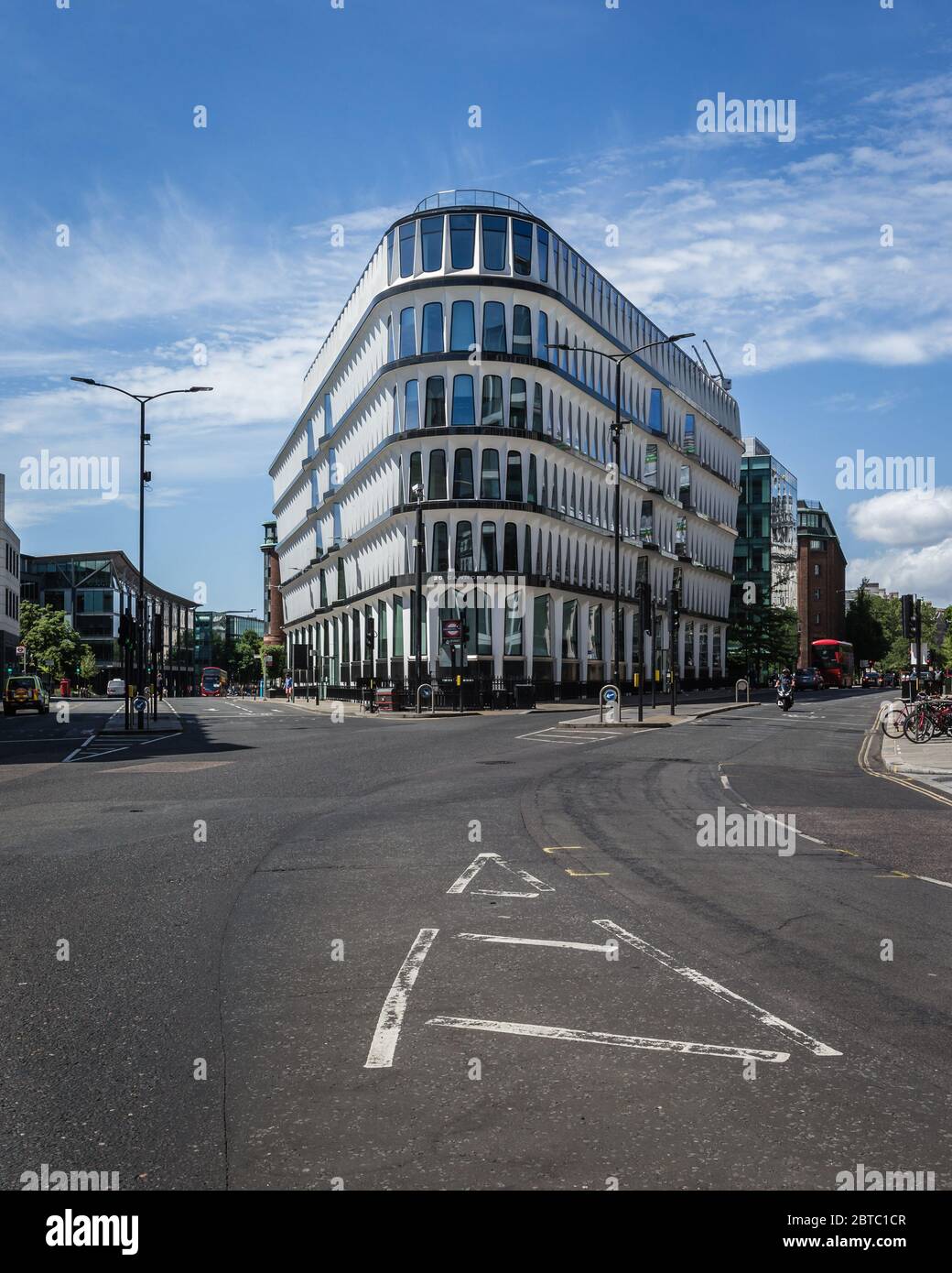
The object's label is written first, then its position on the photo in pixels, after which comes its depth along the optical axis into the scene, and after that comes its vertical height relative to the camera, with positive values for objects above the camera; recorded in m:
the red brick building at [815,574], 155.75 +11.53
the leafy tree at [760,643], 104.31 +1.47
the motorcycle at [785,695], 44.87 -1.41
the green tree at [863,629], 173.00 +4.43
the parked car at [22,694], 55.56 -1.58
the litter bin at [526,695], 55.59 -1.71
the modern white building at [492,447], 58.56 +11.73
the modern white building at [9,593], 91.94 +5.78
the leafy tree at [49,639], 107.94 +2.11
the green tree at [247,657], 192.75 +0.70
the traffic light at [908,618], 30.27 +1.07
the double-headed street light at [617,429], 37.55 +7.59
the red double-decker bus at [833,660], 94.69 -0.13
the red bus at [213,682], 124.50 -2.31
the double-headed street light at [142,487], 39.03 +5.89
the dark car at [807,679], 91.00 -1.59
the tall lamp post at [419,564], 47.08 +4.07
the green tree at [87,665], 130.75 -0.40
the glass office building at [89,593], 147.75 +8.84
